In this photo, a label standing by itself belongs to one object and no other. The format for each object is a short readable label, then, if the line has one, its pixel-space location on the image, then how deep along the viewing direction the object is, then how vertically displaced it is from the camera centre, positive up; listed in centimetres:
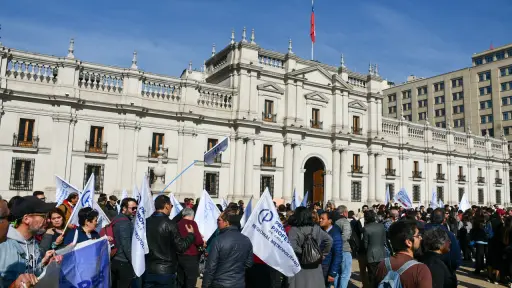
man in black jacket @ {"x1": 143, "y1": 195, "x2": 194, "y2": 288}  579 -108
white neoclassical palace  2208 +372
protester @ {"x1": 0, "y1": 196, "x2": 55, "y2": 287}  309 -62
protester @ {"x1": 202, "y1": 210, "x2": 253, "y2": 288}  512 -109
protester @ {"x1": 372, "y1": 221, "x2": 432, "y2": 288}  357 -70
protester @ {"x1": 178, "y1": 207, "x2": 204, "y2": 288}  707 -153
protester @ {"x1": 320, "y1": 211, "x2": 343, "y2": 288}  714 -131
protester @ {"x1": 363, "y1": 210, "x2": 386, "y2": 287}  800 -117
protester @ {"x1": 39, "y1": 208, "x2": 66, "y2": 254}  527 -82
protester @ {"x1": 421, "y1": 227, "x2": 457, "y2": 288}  416 -77
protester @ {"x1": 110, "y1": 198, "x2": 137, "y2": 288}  628 -126
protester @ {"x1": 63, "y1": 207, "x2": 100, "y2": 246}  566 -78
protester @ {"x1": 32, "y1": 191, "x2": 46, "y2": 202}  1017 -49
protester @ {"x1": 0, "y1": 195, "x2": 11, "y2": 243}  307 -39
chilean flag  3478 +1415
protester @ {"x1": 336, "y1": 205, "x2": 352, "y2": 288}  839 -153
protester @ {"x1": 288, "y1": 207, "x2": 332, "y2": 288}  609 -93
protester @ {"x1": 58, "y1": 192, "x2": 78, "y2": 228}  695 -58
